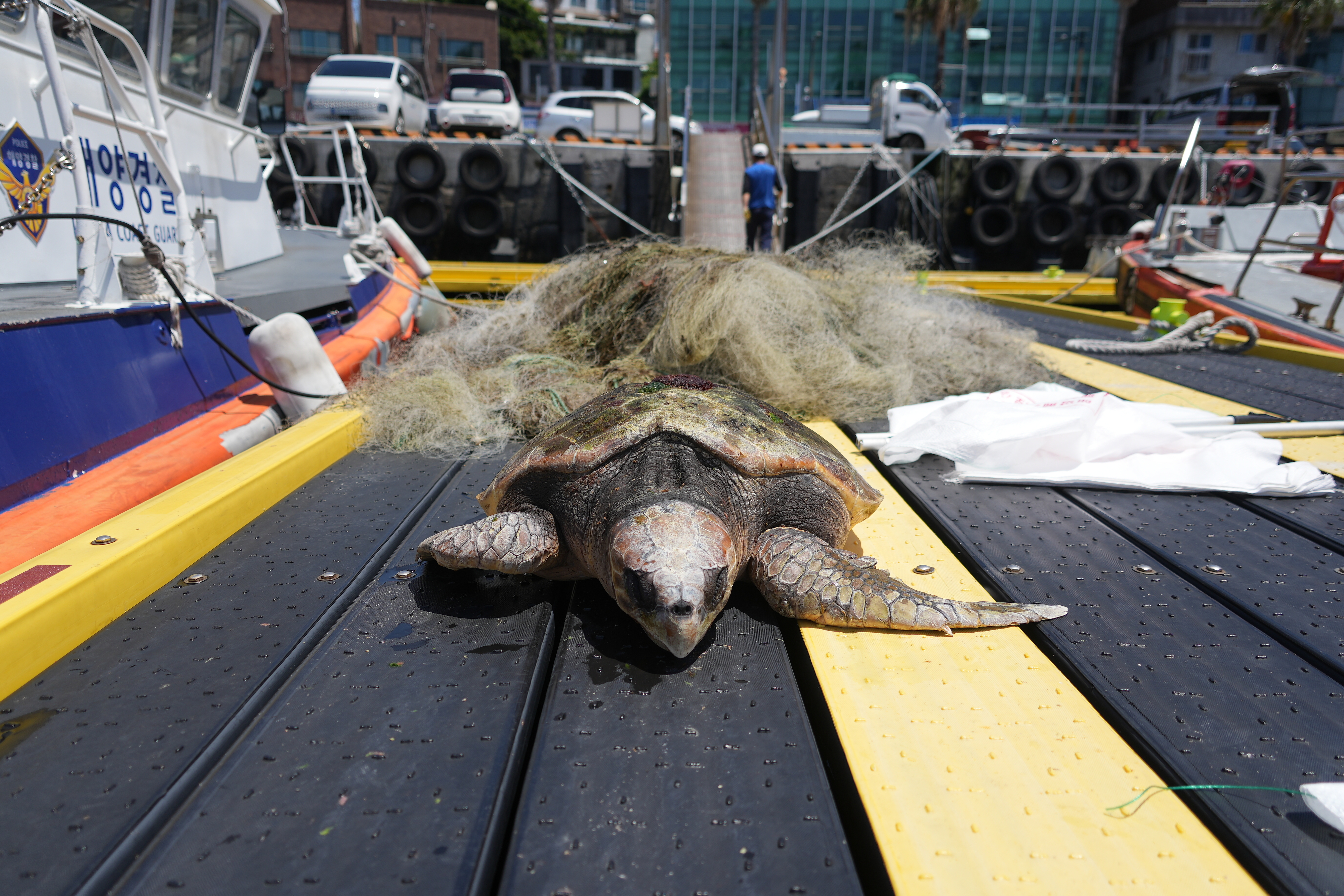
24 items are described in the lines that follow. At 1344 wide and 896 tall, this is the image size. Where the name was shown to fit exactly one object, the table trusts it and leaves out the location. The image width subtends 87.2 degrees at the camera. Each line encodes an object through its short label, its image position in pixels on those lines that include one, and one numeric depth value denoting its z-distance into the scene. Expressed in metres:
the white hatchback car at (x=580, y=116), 17.70
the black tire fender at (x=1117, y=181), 15.06
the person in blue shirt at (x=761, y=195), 10.83
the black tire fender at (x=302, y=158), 13.91
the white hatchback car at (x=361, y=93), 14.63
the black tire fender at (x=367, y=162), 13.70
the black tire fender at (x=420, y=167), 13.92
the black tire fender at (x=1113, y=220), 14.98
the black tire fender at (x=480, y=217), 14.23
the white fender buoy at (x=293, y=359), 3.56
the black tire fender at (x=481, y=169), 14.05
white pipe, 3.34
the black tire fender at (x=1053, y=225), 15.08
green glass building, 32.03
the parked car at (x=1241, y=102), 16.14
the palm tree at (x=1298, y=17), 31.45
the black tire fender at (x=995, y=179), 15.02
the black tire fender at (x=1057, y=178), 15.07
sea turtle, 1.76
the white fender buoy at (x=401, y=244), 7.62
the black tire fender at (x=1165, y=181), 14.99
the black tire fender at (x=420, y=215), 14.13
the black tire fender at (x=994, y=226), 15.12
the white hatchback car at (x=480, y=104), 16.88
